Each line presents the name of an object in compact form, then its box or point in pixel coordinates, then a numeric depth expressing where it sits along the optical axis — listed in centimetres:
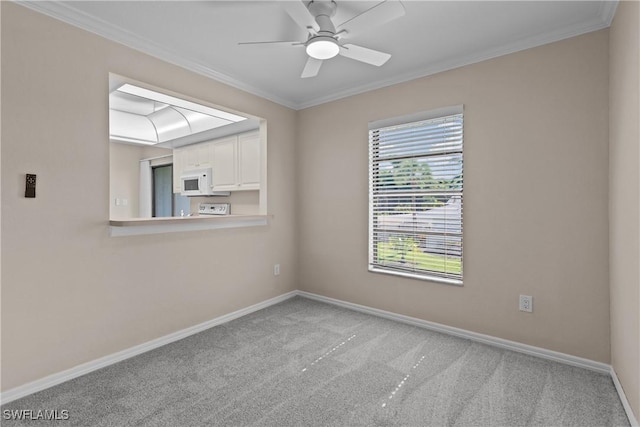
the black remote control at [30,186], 196
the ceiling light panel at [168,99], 278
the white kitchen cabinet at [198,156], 461
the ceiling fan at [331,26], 177
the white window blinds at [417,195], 287
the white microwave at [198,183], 449
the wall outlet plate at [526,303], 247
